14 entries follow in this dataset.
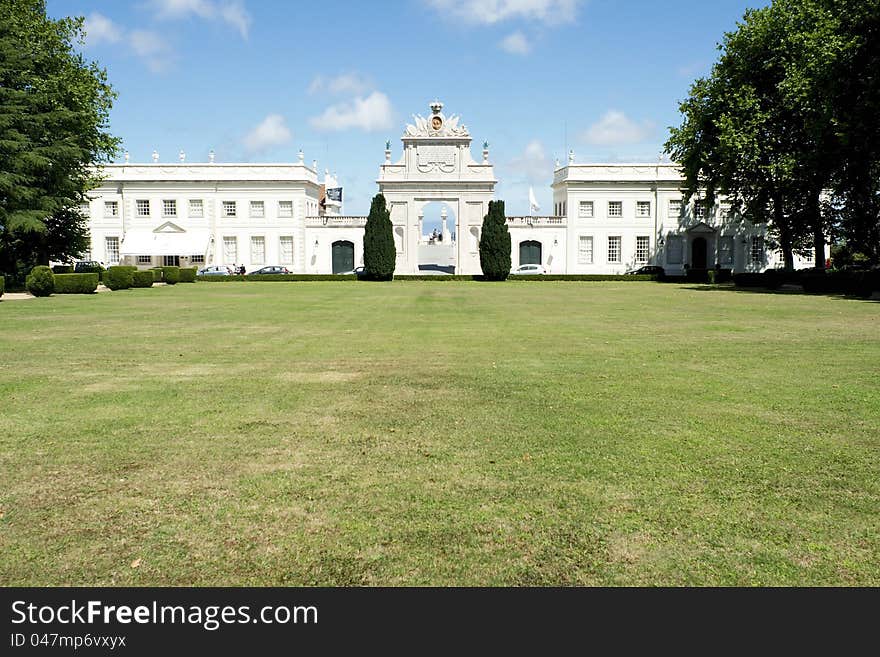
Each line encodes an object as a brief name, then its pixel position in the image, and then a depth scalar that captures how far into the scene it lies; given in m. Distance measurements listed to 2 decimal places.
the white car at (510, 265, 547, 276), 60.92
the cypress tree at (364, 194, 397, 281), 54.75
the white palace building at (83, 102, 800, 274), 65.56
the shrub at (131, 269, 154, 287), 40.31
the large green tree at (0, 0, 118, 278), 31.77
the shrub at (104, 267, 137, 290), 37.38
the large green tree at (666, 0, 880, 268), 31.73
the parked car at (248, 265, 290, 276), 61.47
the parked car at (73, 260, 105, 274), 53.03
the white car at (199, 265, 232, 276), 58.65
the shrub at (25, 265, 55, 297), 30.64
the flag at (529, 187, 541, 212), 69.69
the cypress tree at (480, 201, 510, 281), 54.50
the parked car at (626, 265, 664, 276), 59.69
